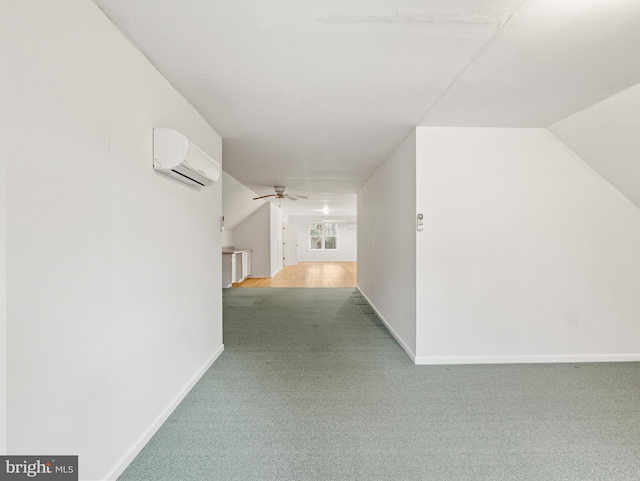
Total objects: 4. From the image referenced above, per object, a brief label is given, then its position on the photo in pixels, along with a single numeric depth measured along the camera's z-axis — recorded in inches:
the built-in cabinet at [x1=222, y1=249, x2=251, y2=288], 268.5
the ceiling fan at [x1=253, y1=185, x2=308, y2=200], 219.0
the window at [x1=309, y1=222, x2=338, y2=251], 520.1
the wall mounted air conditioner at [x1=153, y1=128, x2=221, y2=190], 68.4
